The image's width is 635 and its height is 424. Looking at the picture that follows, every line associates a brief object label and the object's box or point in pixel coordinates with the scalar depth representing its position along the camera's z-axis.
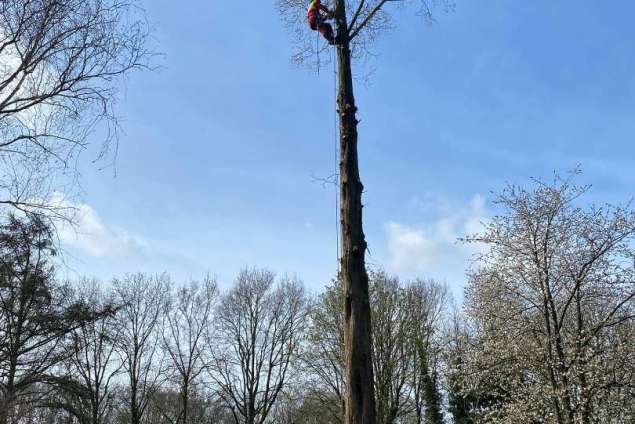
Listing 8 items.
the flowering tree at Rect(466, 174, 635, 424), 10.91
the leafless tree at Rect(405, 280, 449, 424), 22.27
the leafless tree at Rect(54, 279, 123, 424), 11.53
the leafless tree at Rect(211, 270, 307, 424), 27.80
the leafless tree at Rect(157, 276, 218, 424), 28.39
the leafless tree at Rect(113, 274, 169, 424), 27.77
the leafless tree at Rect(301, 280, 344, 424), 21.28
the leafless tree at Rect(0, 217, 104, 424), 9.05
